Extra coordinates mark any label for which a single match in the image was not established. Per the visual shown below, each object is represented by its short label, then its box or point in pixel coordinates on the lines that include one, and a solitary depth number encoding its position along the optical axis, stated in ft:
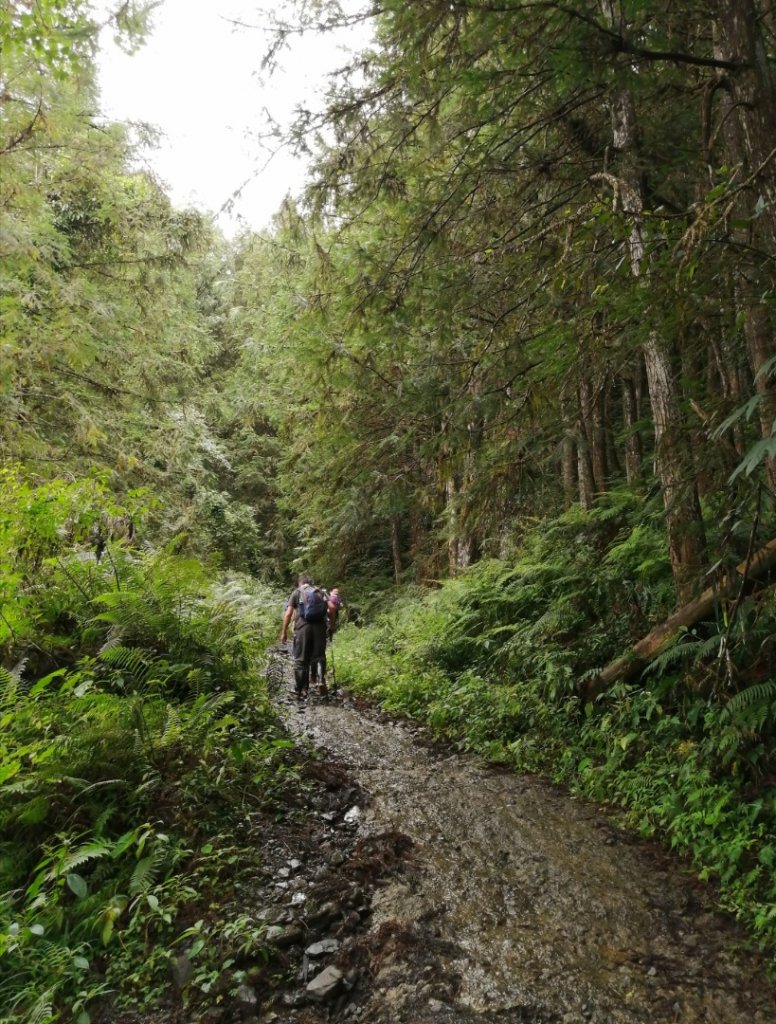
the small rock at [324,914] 12.57
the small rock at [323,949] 11.70
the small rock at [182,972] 10.94
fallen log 17.25
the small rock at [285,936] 11.80
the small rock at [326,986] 10.75
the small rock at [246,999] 10.50
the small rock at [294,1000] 10.62
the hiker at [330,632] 33.30
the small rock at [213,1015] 10.17
